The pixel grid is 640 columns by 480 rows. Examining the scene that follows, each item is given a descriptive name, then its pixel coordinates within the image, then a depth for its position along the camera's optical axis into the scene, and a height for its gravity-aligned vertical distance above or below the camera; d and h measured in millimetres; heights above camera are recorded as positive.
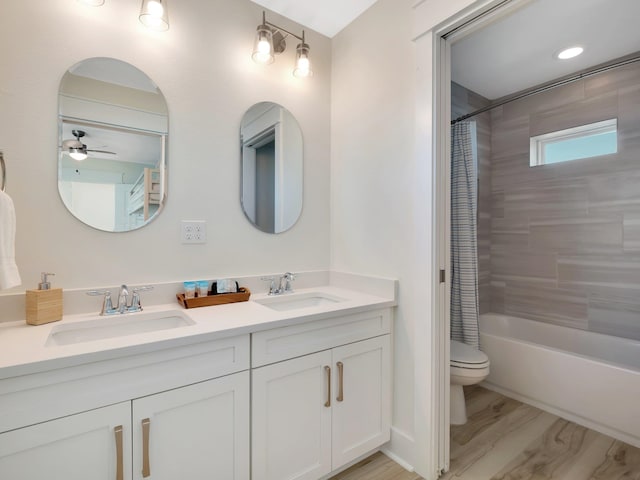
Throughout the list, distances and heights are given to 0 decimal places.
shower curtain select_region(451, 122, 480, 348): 2238 +69
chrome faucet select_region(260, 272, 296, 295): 1821 -256
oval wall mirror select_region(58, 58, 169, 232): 1337 +449
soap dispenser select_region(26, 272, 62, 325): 1170 -236
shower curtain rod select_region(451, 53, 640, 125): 1896 +1043
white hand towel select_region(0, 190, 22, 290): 1012 -7
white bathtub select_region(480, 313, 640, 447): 1769 -876
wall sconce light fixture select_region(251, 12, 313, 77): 1694 +1118
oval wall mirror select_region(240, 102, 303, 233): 1788 +451
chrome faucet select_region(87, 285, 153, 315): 1336 -269
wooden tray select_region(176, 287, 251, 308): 1463 -286
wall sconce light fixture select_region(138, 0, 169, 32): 1375 +1018
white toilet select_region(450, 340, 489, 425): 1927 -843
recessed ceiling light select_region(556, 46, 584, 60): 2111 +1295
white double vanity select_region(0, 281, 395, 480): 870 -531
